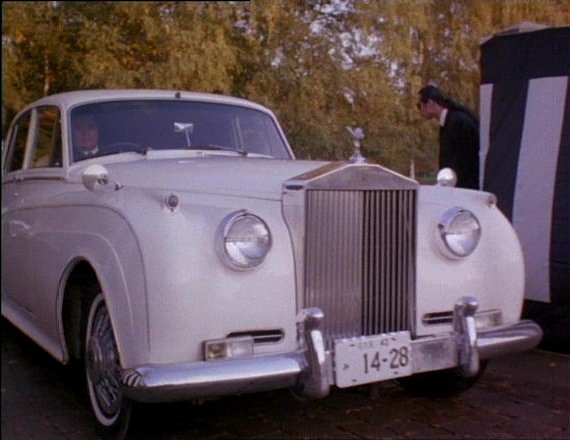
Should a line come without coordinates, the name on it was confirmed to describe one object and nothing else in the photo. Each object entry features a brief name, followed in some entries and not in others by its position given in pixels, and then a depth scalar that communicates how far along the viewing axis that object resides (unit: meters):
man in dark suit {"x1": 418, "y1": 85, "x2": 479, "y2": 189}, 5.91
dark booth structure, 4.91
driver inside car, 4.15
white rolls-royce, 2.82
